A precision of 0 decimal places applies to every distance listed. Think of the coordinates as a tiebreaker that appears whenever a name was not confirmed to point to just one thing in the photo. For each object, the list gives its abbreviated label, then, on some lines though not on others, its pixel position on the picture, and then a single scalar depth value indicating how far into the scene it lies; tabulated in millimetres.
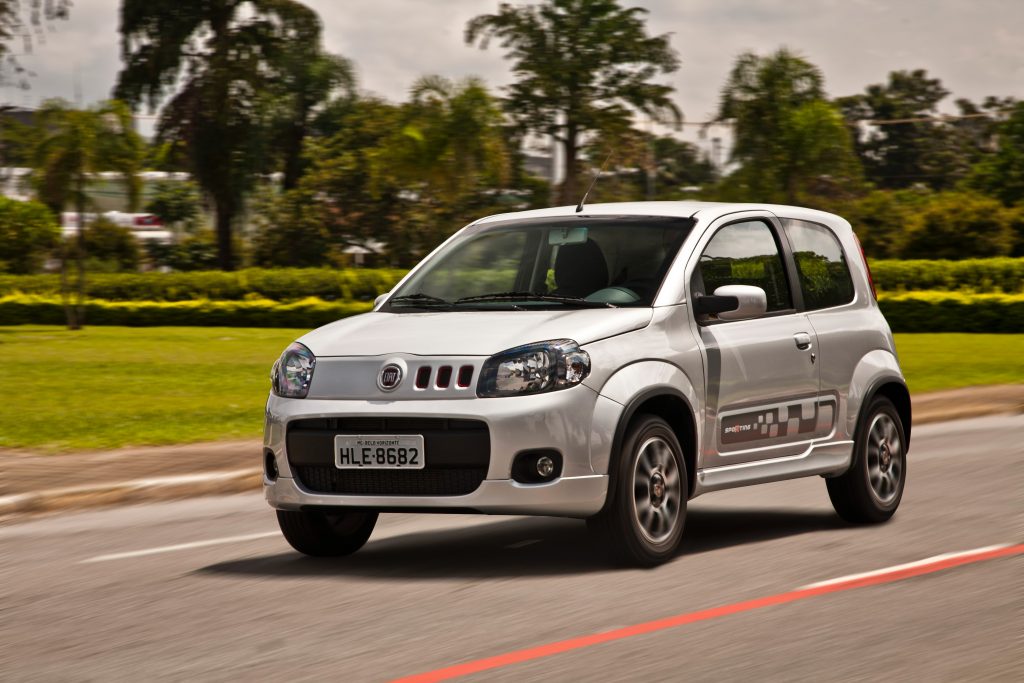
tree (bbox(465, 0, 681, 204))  51281
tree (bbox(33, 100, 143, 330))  33312
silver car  6941
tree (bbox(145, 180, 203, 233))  71562
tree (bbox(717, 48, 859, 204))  51688
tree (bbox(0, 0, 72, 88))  23311
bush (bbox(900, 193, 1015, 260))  46312
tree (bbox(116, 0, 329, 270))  53781
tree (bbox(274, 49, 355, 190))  68475
